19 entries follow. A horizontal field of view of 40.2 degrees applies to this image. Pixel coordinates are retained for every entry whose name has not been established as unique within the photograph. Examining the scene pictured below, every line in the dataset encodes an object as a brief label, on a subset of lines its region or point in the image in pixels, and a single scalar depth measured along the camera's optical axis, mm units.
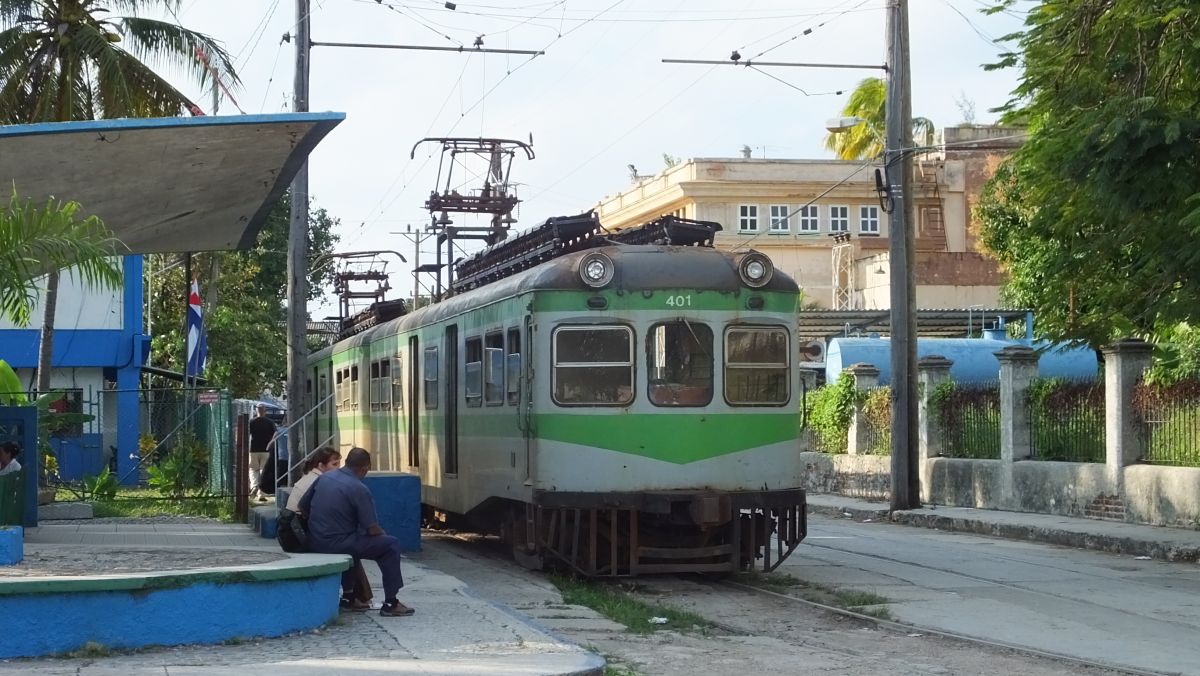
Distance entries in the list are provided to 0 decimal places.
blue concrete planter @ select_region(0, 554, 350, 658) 9492
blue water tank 34969
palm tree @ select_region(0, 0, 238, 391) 23891
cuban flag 23016
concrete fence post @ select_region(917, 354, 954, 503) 27469
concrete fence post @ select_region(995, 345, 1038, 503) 24297
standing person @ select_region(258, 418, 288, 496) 24312
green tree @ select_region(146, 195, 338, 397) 43656
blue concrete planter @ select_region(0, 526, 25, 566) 11797
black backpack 12242
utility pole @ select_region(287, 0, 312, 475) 22000
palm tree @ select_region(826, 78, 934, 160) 57219
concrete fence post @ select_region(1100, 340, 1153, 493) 21250
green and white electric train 14656
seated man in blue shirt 11938
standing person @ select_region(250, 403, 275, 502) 27781
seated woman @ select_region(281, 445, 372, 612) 11984
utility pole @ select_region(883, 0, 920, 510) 24516
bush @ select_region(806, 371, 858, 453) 31844
